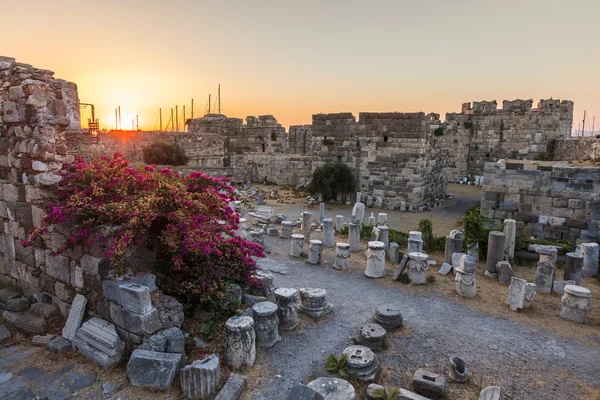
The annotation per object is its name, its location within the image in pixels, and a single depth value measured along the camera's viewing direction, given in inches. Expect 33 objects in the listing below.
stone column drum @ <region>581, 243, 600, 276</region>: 338.0
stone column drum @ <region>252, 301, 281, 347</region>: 205.3
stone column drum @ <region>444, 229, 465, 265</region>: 350.6
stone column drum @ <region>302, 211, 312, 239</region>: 441.2
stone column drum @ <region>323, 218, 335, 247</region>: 413.7
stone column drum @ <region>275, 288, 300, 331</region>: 226.7
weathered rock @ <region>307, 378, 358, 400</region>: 161.2
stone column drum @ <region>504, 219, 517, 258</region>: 364.5
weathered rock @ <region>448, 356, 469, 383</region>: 183.3
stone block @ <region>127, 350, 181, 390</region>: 169.3
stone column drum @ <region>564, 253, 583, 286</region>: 299.7
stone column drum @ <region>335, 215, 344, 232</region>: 474.6
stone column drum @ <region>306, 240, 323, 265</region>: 356.2
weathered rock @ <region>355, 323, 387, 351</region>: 210.4
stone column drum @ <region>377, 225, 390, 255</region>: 387.5
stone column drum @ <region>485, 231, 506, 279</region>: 331.0
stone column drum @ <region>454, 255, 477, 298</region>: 285.4
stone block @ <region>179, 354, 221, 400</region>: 164.6
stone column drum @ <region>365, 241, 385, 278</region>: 323.0
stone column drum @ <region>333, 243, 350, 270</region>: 343.9
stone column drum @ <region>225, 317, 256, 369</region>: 184.7
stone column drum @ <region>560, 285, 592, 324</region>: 247.8
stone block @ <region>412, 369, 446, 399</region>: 172.9
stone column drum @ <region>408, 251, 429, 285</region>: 308.5
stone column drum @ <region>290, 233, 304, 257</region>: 378.4
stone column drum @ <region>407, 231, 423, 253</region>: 349.7
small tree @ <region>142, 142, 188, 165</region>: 748.0
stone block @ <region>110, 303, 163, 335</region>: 179.9
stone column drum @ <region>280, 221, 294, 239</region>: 441.7
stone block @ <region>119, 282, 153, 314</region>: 179.0
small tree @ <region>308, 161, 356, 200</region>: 634.8
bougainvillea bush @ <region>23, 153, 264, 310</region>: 197.5
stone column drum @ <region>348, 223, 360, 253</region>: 397.1
